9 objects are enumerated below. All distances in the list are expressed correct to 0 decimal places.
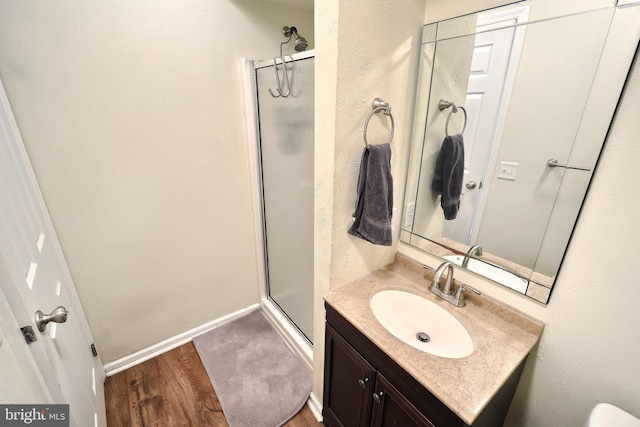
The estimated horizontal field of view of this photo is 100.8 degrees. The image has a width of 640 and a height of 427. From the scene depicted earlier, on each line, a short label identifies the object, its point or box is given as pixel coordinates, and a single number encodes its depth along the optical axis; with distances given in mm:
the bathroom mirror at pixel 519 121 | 751
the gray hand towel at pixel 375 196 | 1006
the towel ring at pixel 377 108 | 991
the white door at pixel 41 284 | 720
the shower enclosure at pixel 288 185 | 1356
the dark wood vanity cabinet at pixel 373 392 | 819
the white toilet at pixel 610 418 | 708
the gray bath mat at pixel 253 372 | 1456
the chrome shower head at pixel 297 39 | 1528
